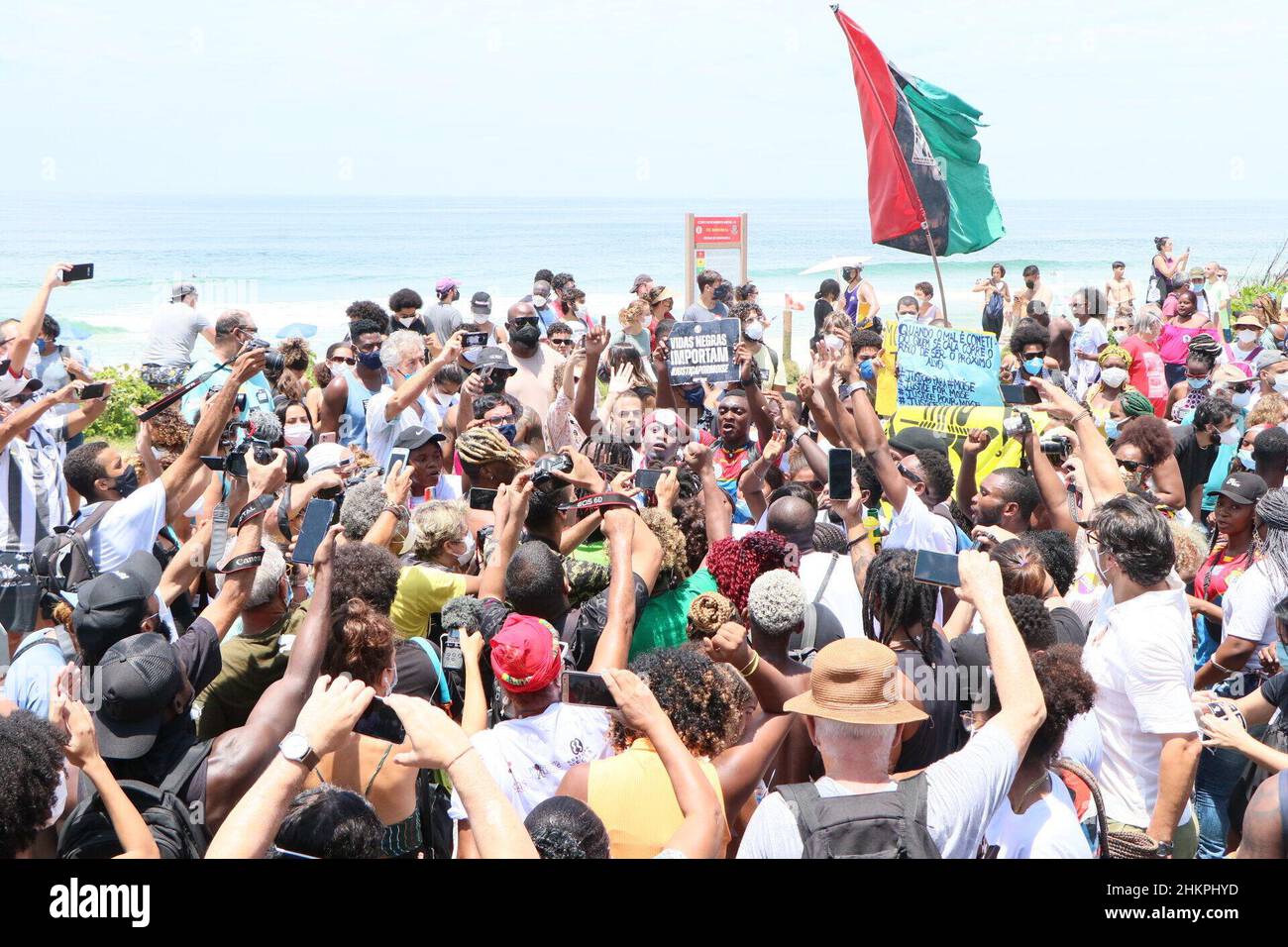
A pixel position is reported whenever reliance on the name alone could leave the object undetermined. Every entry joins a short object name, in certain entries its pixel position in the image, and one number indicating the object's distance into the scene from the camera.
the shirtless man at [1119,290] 20.25
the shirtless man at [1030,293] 19.20
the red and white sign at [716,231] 17.78
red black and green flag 10.49
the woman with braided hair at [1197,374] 8.91
